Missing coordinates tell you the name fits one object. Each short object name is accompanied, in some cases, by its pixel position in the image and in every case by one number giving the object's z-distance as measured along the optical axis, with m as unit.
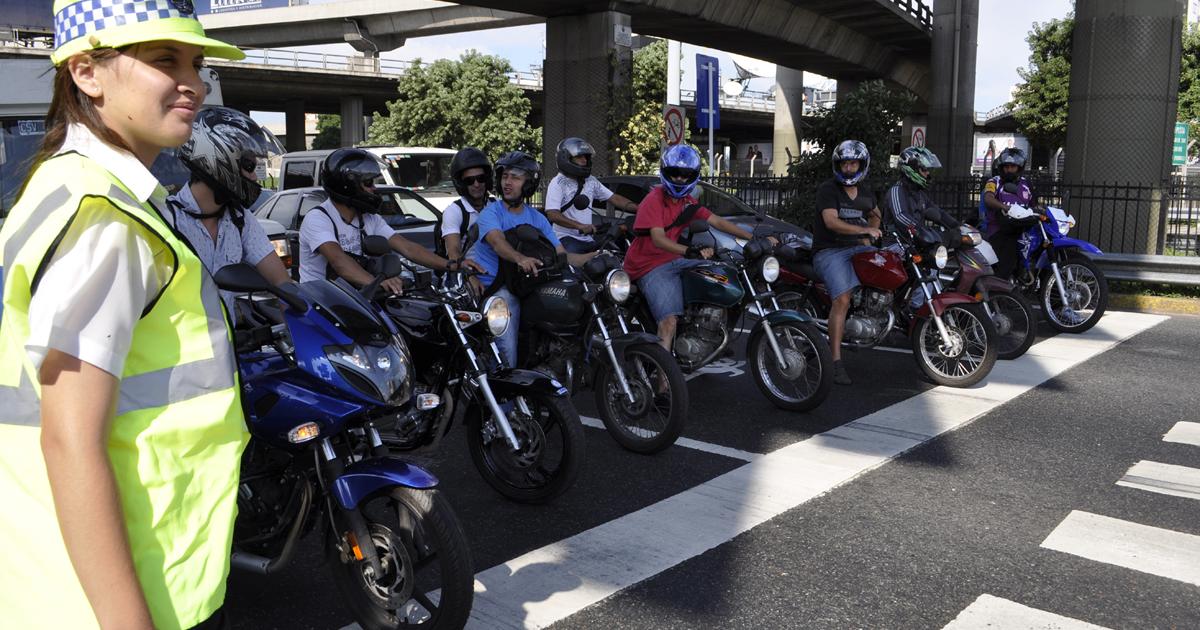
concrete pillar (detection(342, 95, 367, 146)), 54.72
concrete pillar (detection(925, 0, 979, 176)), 34.84
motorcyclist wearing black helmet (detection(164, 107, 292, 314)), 4.42
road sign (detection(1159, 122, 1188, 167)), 21.00
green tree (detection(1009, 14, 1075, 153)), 41.59
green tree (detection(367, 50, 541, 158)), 48.25
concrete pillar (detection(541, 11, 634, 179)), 19.64
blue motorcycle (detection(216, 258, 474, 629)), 3.18
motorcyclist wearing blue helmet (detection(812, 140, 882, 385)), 7.54
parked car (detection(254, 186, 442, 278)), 12.06
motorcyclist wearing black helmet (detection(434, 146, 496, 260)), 6.88
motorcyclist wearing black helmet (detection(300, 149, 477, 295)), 5.35
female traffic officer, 1.33
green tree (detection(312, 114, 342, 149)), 85.03
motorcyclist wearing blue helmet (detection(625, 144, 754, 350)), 6.67
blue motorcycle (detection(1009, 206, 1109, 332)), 9.63
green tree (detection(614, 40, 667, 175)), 19.55
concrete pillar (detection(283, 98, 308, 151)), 61.53
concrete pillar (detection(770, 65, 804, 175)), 43.75
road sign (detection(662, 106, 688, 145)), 15.56
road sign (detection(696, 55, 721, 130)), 16.47
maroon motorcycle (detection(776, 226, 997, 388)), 7.49
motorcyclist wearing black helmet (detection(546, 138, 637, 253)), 8.03
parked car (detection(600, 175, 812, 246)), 13.23
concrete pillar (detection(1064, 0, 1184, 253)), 13.63
